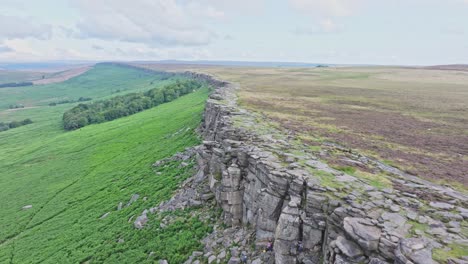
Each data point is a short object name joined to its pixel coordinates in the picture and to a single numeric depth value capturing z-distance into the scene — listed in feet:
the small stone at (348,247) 54.60
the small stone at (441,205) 64.90
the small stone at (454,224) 57.39
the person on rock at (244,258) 76.28
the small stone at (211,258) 82.28
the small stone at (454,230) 55.21
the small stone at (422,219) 58.44
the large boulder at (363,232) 53.52
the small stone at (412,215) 59.88
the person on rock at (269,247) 74.28
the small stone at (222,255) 81.00
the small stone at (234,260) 76.54
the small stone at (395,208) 62.75
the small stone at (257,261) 73.28
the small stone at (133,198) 145.83
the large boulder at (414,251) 47.39
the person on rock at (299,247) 67.15
